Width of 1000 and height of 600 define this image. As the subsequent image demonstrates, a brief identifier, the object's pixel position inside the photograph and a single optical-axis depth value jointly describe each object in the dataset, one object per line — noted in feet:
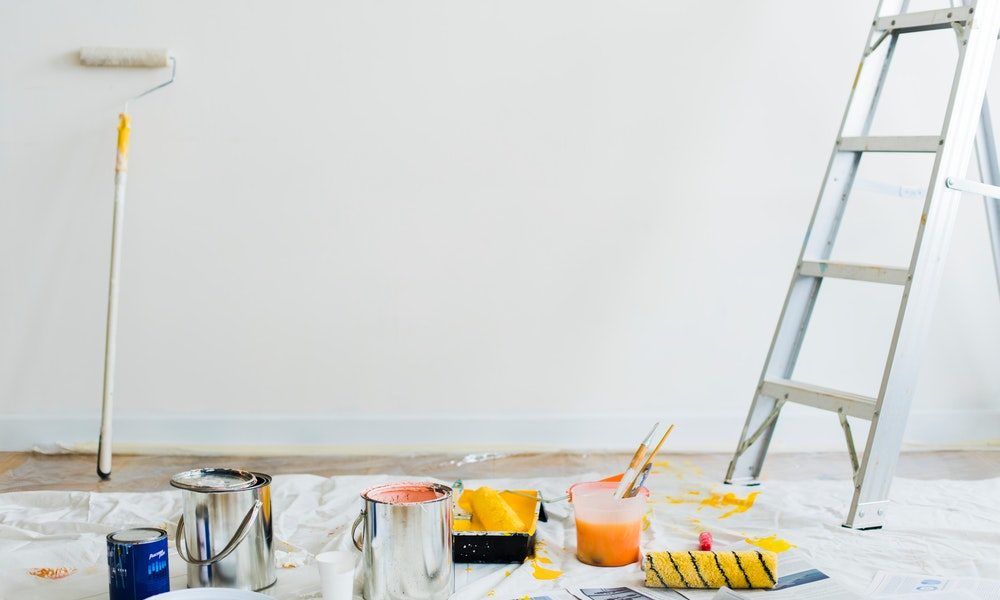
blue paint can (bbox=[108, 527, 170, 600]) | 4.27
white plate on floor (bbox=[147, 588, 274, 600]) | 4.07
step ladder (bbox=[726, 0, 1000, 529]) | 6.44
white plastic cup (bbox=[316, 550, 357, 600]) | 4.28
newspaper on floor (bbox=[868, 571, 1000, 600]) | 4.91
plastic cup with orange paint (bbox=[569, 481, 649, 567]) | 5.29
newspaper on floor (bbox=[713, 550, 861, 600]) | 4.80
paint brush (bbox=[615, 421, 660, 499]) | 5.18
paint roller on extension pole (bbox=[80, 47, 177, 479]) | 7.72
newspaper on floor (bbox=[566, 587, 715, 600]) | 4.82
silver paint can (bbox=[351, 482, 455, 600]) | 4.46
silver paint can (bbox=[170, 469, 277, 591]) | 4.47
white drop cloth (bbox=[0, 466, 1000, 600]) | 5.10
